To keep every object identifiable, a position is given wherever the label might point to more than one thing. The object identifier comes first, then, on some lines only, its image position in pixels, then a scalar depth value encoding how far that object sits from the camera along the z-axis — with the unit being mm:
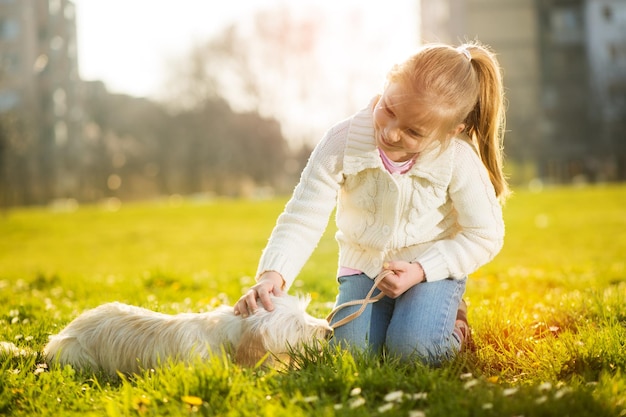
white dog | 3388
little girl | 3688
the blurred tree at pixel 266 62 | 34406
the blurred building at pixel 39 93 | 29406
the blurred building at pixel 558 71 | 44688
